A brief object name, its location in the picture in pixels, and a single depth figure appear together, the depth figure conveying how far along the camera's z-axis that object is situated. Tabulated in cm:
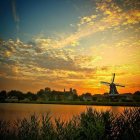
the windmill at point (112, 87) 8269
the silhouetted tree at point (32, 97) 14125
